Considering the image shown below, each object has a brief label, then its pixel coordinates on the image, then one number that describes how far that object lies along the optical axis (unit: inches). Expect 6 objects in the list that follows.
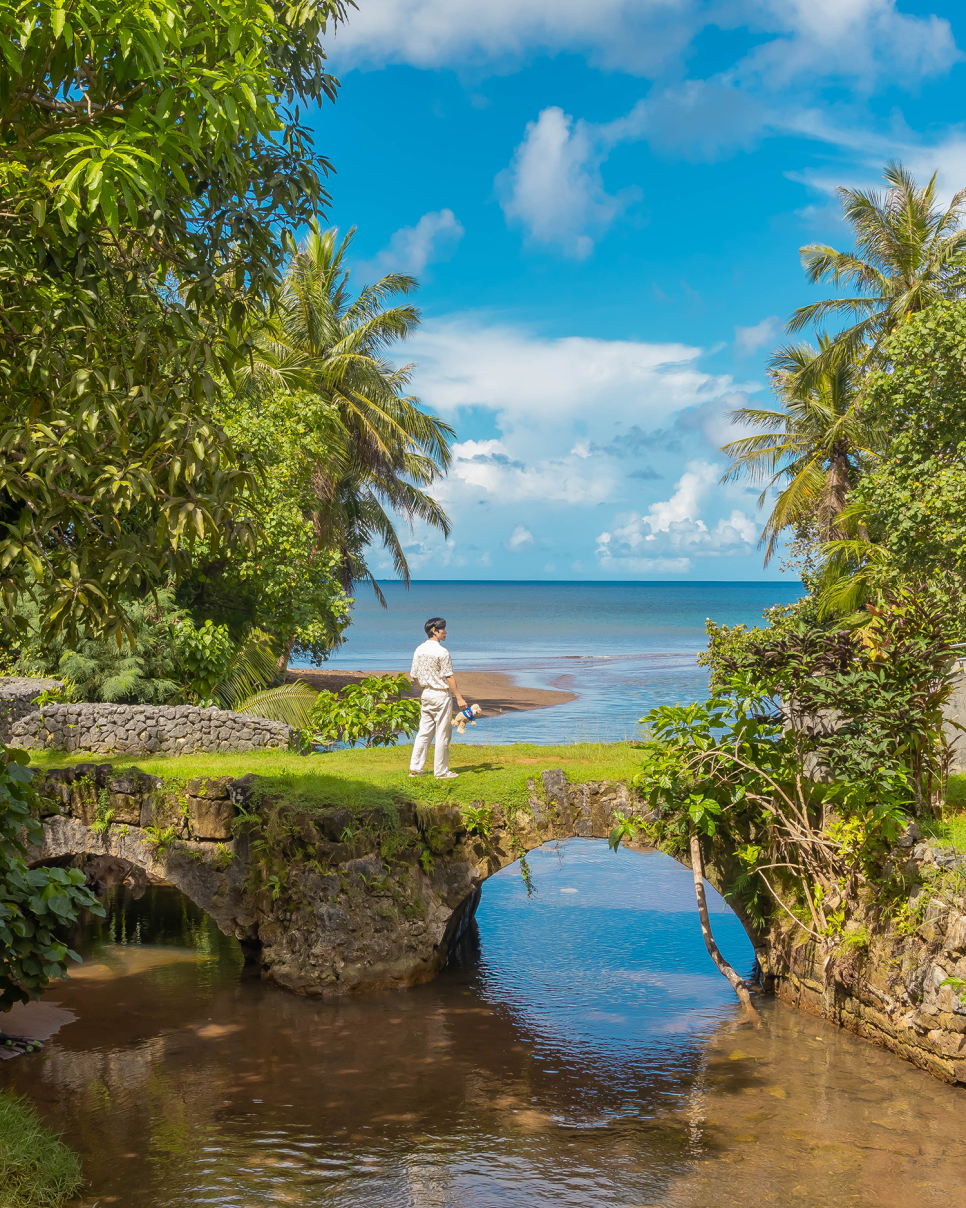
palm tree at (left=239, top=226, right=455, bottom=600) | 948.6
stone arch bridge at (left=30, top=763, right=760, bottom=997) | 414.0
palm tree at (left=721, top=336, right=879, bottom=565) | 941.8
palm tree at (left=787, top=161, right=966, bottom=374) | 829.2
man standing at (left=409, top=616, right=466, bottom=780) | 425.1
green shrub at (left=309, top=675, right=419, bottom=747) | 560.1
